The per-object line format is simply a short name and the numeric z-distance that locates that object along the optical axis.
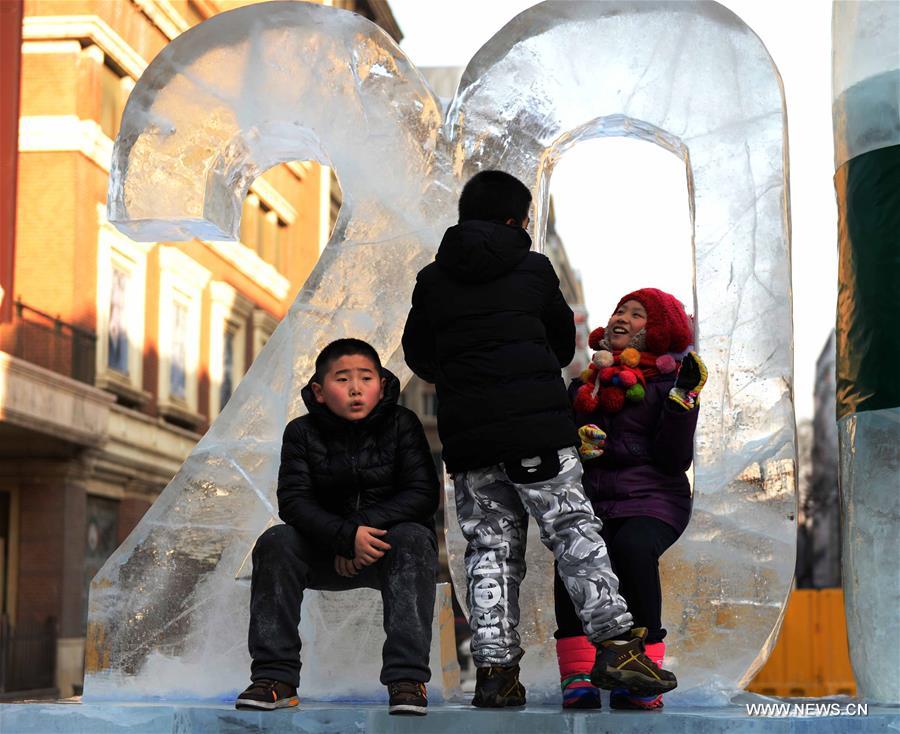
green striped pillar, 4.99
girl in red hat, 4.45
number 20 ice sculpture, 4.92
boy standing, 4.18
